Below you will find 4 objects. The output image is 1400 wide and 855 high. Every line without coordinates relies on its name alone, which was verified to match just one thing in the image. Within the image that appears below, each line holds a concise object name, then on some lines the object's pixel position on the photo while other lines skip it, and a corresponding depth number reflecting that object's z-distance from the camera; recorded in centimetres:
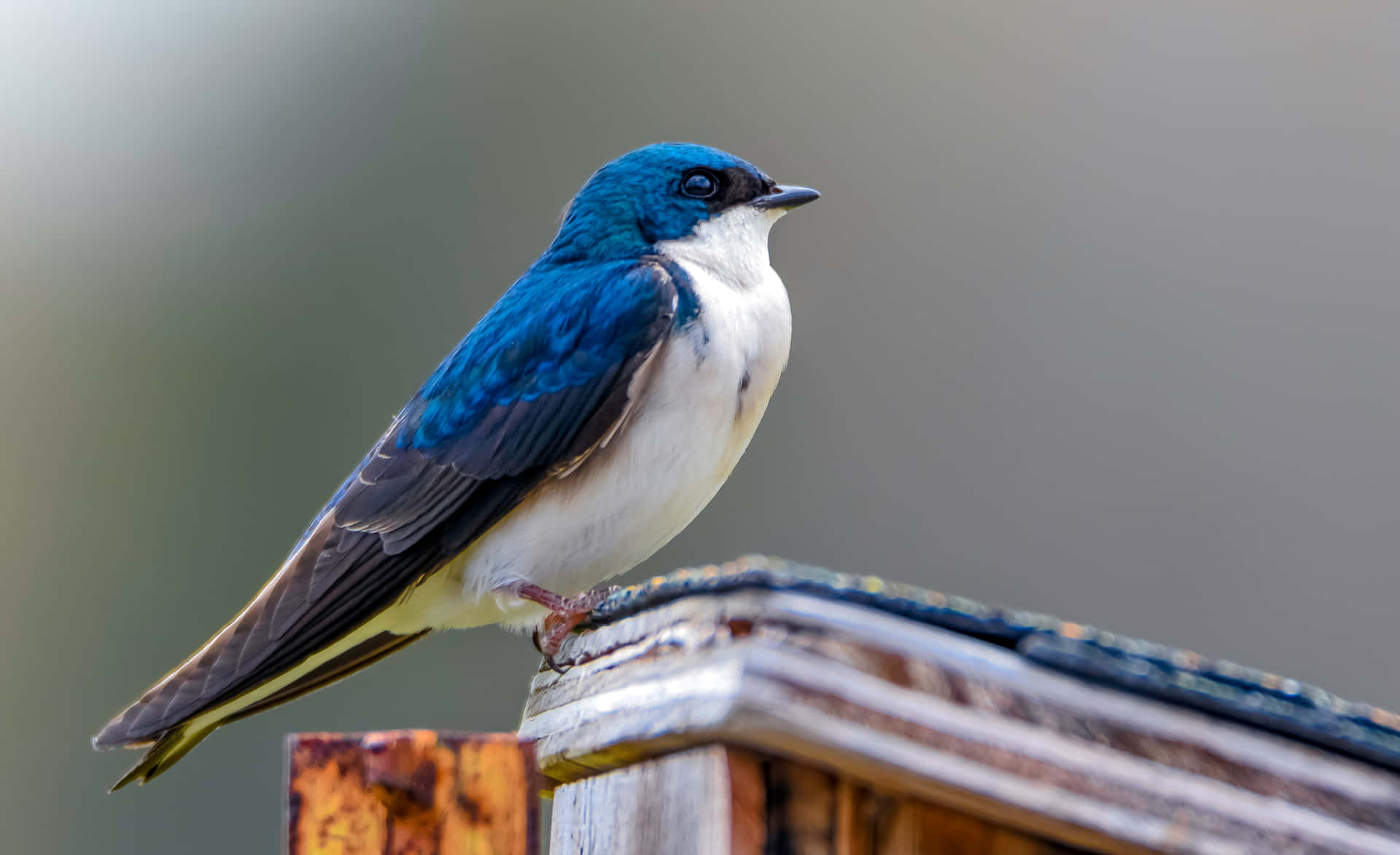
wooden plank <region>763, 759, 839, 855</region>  258
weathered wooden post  241
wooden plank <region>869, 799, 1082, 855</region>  265
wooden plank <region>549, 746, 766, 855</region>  252
